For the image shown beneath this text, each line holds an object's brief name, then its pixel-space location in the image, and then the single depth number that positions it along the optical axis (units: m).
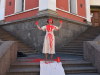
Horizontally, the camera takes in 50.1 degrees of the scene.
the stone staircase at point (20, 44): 7.21
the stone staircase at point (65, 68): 3.62
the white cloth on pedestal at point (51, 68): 3.49
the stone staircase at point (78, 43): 6.89
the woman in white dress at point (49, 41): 4.12
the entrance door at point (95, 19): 14.53
